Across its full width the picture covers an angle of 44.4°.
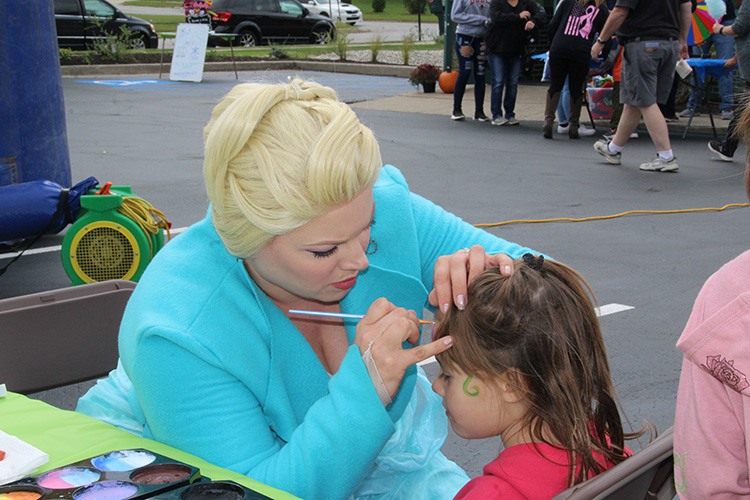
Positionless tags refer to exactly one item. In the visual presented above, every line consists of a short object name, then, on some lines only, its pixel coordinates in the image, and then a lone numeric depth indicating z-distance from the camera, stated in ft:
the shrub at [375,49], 64.95
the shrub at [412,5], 129.59
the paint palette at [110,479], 4.31
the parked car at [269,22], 75.05
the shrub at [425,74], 46.96
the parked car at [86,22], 62.75
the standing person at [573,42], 30.60
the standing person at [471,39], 35.32
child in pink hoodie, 4.59
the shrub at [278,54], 66.87
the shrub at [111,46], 60.03
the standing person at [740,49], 27.86
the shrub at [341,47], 65.92
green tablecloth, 5.02
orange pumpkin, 47.26
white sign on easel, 54.44
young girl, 5.76
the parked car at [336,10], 102.89
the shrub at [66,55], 57.31
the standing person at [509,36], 33.63
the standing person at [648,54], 25.27
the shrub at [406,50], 63.77
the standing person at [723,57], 35.22
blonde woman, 5.45
